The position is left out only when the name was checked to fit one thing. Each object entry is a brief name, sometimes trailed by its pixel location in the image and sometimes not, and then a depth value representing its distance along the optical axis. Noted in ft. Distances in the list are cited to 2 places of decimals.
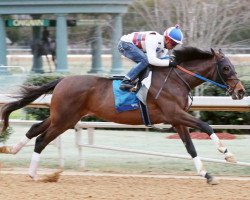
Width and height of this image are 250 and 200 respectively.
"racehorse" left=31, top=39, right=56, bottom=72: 114.19
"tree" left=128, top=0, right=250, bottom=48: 90.86
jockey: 51.84
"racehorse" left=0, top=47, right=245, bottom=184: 52.08
